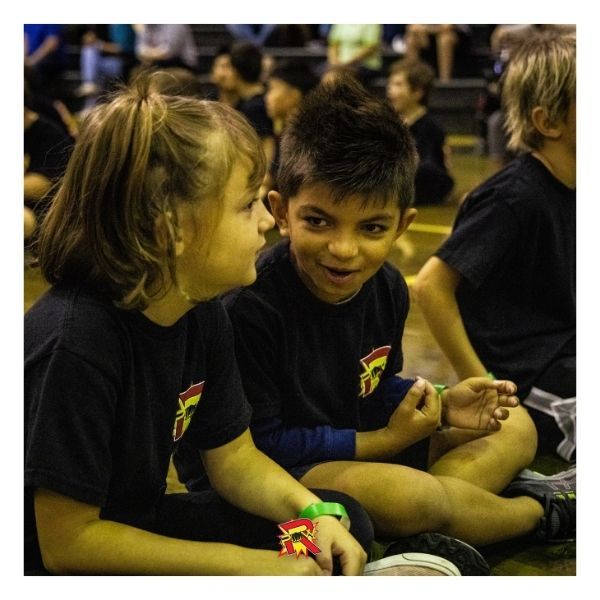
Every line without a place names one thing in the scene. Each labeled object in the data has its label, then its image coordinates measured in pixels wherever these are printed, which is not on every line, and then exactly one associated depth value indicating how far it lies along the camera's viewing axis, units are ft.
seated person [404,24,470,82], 19.43
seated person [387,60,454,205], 14.49
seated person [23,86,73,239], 10.23
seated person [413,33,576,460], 5.94
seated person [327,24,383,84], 19.70
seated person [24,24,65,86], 19.05
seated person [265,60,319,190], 14.76
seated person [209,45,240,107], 15.99
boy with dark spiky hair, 4.60
